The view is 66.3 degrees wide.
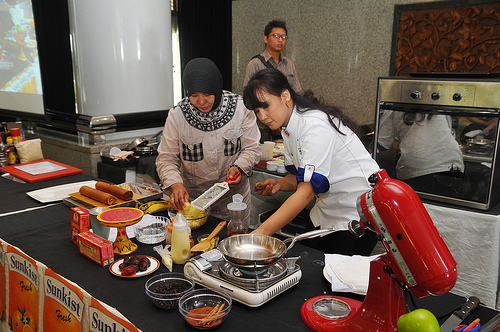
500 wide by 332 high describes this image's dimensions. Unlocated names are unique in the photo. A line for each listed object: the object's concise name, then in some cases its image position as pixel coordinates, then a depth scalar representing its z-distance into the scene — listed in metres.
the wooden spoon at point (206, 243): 1.47
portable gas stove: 1.13
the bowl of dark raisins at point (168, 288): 1.15
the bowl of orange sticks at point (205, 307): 1.06
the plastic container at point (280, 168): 2.98
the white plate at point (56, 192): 2.14
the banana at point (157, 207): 1.91
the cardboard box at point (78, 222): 1.56
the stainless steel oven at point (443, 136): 2.15
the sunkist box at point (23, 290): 1.47
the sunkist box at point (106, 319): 1.08
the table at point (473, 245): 2.19
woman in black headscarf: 2.07
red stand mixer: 0.86
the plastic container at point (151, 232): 1.62
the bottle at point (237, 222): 1.56
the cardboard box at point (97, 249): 1.41
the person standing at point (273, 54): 4.38
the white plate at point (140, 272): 1.34
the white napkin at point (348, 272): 1.21
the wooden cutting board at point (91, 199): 1.93
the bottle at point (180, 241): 1.41
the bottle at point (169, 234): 1.55
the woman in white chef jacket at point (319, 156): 1.51
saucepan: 1.13
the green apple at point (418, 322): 0.72
